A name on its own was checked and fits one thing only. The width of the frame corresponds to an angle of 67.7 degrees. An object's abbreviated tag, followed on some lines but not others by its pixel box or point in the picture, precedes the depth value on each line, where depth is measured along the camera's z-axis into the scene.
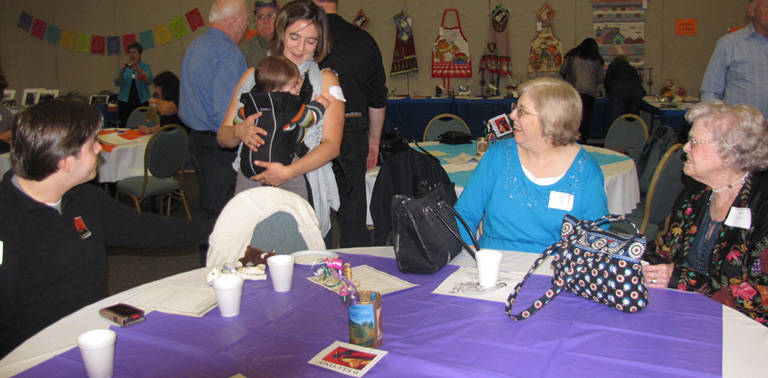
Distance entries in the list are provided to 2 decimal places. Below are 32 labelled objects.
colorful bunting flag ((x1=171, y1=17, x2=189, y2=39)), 9.81
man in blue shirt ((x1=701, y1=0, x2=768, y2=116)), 3.81
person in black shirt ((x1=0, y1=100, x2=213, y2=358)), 1.51
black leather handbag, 1.72
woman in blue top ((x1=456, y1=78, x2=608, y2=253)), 2.07
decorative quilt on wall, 8.95
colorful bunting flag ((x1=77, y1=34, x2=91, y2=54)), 9.96
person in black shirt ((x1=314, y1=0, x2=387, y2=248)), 2.84
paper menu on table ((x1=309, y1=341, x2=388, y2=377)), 1.17
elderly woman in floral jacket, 1.76
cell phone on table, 1.38
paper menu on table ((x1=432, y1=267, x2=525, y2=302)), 1.56
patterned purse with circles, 1.42
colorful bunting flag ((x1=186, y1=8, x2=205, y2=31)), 9.78
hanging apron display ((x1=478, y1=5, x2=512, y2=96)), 9.29
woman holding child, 2.26
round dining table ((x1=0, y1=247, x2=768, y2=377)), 1.18
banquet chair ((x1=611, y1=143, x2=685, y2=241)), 3.04
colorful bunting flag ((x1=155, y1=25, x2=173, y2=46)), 9.84
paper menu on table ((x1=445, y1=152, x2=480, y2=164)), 3.80
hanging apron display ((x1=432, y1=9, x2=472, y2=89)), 9.52
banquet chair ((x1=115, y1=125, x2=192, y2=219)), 4.58
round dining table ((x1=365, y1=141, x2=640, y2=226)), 3.22
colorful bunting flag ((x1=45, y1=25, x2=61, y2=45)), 9.95
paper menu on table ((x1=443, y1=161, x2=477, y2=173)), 3.50
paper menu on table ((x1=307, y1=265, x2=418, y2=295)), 1.61
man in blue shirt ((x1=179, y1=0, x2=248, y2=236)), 3.06
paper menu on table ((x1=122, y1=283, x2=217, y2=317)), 1.48
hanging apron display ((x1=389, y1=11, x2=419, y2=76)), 9.59
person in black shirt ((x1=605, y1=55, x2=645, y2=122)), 7.76
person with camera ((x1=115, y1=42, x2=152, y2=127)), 7.86
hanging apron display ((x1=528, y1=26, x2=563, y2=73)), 9.22
